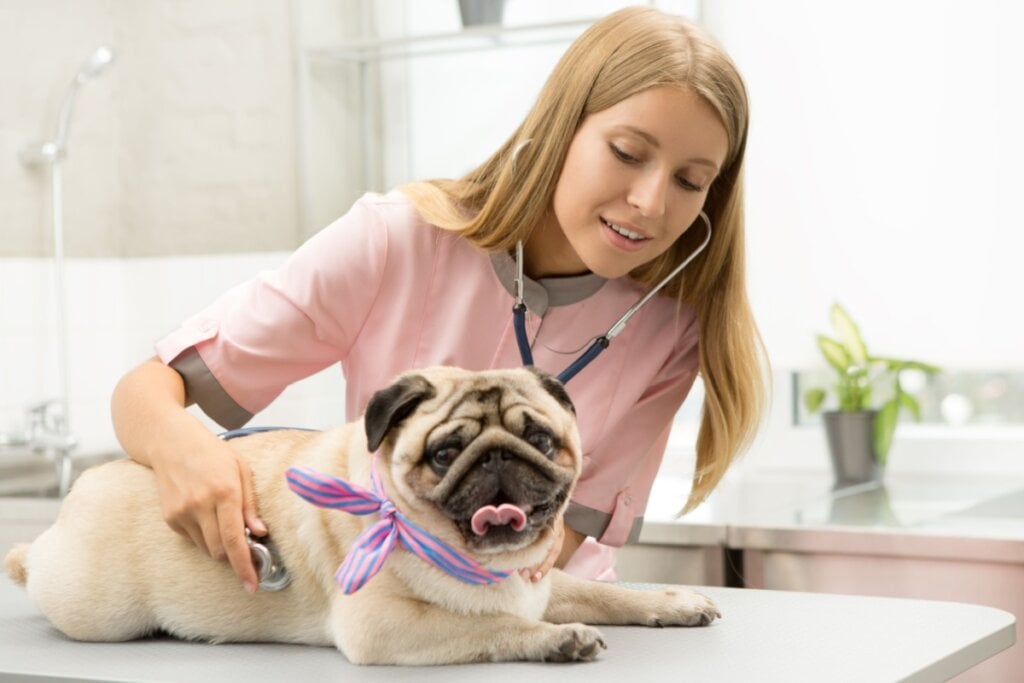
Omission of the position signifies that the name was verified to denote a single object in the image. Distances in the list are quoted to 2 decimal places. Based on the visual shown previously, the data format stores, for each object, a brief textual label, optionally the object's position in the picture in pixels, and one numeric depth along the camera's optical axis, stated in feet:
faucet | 10.06
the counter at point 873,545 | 7.34
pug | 3.67
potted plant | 9.36
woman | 4.61
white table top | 3.62
